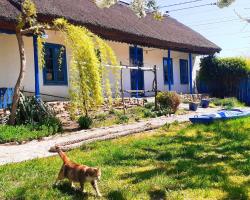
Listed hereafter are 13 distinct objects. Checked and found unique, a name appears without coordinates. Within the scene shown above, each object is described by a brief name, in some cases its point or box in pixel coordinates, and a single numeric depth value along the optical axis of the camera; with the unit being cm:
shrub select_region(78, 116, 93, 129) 1273
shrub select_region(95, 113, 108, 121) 1432
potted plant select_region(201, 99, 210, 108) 2034
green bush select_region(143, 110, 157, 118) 1551
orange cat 555
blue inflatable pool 1299
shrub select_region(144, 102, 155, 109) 1709
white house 1493
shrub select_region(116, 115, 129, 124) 1398
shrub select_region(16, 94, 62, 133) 1215
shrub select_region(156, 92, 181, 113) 1623
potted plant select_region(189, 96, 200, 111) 1825
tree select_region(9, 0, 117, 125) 1180
